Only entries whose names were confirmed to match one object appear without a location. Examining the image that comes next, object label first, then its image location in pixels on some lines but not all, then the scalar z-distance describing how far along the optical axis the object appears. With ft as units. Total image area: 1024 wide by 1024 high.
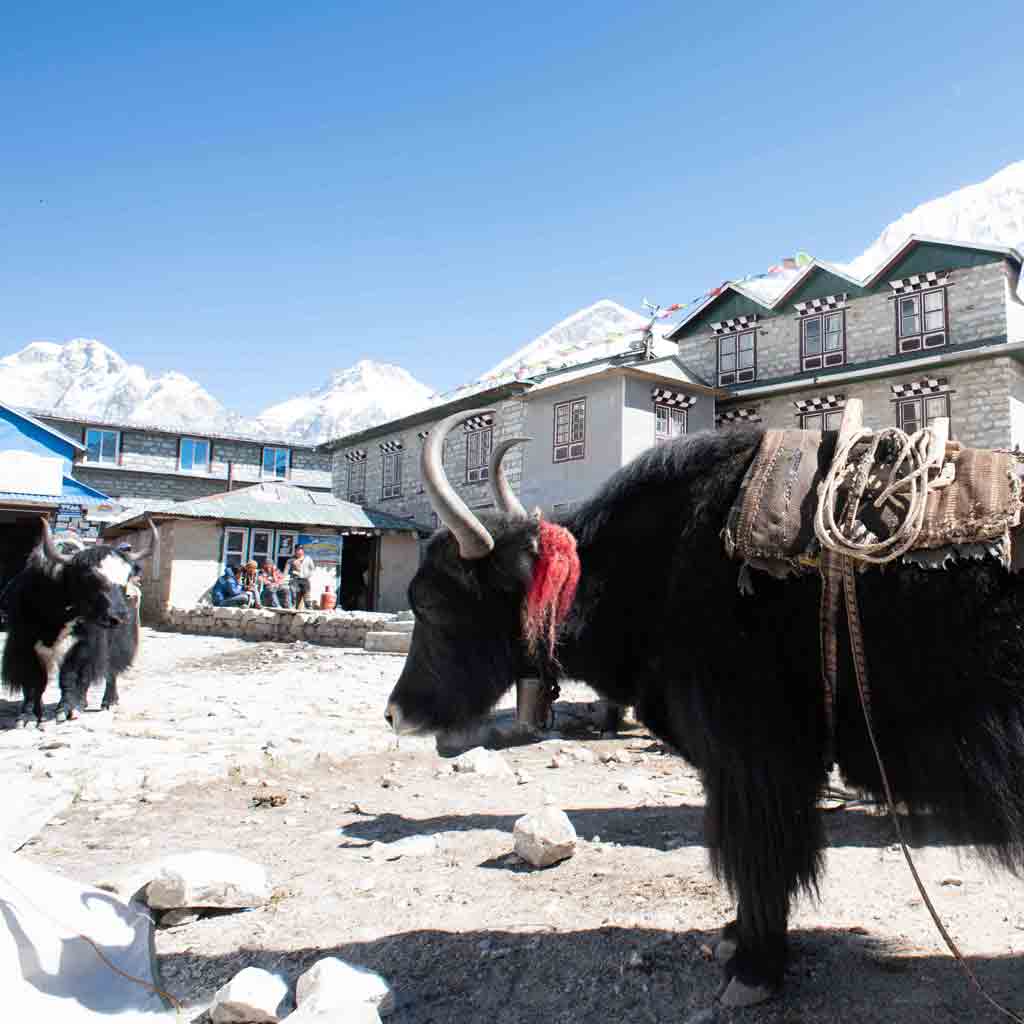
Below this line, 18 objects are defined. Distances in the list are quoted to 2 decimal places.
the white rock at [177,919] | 9.05
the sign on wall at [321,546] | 73.26
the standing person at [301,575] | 62.03
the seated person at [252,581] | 59.52
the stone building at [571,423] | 61.16
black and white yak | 21.57
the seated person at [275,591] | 60.90
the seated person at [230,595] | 57.00
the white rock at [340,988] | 6.70
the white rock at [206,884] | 9.06
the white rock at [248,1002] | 6.72
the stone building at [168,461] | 110.01
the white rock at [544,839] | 10.39
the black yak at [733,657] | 5.87
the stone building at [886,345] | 52.70
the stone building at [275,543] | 63.46
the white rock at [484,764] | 16.20
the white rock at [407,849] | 11.09
